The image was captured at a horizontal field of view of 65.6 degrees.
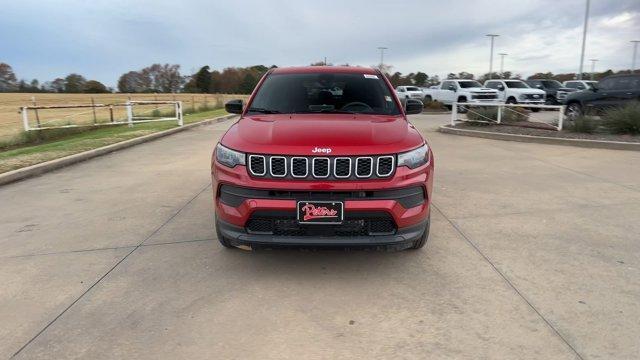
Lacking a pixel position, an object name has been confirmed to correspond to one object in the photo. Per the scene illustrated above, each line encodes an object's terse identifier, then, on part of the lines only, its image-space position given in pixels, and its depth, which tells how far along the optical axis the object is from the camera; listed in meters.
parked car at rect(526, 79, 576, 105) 27.25
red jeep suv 3.66
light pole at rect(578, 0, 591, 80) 34.38
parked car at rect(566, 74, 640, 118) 15.91
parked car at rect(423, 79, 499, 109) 25.12
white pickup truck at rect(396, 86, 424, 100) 36.16
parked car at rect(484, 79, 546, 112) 24.47
